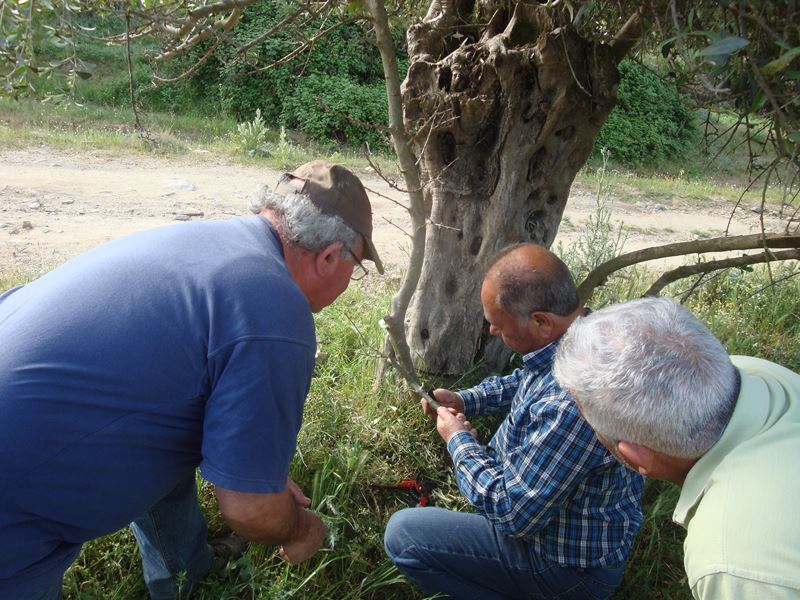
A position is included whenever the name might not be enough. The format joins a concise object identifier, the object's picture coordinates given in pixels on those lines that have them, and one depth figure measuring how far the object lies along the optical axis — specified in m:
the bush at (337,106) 13.58
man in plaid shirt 2.04
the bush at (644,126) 16.27
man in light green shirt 1.25
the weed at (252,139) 10.66
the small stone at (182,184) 8.34
